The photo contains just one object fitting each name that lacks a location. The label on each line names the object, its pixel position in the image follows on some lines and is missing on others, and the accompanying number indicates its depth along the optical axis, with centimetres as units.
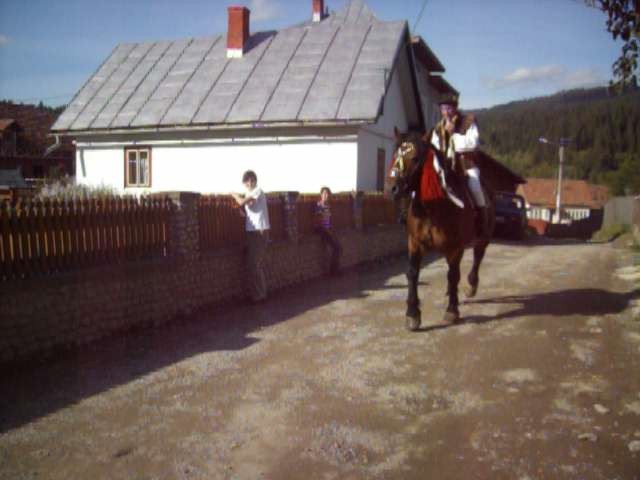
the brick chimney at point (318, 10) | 2736
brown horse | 700
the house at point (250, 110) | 1817
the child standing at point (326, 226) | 1222
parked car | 2398
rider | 789
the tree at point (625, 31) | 563
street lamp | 4691
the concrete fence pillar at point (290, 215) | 1128
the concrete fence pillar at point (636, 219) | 2187
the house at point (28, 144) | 4450
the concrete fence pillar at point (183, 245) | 849
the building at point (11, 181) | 1599
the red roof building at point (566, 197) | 8156
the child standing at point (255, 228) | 935
